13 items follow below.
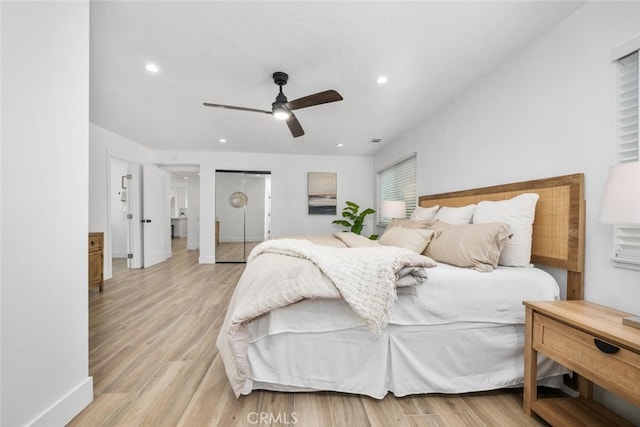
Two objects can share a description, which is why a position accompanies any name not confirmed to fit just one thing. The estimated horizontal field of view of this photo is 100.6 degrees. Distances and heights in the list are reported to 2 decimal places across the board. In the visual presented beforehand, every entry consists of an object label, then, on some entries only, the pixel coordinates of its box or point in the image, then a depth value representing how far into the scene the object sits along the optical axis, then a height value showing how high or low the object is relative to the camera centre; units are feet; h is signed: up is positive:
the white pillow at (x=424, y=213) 9.41 -0.10
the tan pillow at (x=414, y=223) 8.38 -0.43
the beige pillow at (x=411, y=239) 7.09 -0.79
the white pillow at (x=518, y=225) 5.89 -0.30
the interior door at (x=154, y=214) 16.89 -0.39
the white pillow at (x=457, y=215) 7.44 -0.12
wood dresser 10.95 -2.19
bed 5.04 -2.45
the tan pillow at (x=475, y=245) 5.64 -0.76
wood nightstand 3.31 -2.02
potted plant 17.42 -0.55
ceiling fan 7.67 +3.24
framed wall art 19.56 +1.28
